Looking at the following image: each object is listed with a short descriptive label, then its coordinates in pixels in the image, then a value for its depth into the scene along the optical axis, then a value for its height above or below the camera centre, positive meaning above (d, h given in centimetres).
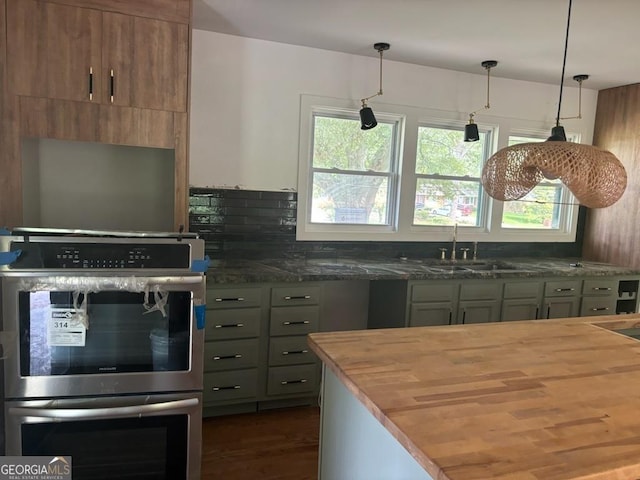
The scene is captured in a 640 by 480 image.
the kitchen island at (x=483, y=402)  98 -53
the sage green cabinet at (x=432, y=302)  320 -73
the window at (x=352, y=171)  363 +17
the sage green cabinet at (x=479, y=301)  333 -74
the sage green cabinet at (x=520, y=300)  345 -74
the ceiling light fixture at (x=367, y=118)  342 +55
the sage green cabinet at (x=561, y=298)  358 -73
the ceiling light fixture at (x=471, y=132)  381 +54
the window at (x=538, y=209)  427 -6
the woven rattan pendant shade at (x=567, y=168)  175 +14
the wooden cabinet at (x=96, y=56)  231 +64
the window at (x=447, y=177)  394 +18
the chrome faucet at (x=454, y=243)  394 -38
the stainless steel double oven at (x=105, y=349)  182 -70
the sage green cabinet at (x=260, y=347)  279 -99
